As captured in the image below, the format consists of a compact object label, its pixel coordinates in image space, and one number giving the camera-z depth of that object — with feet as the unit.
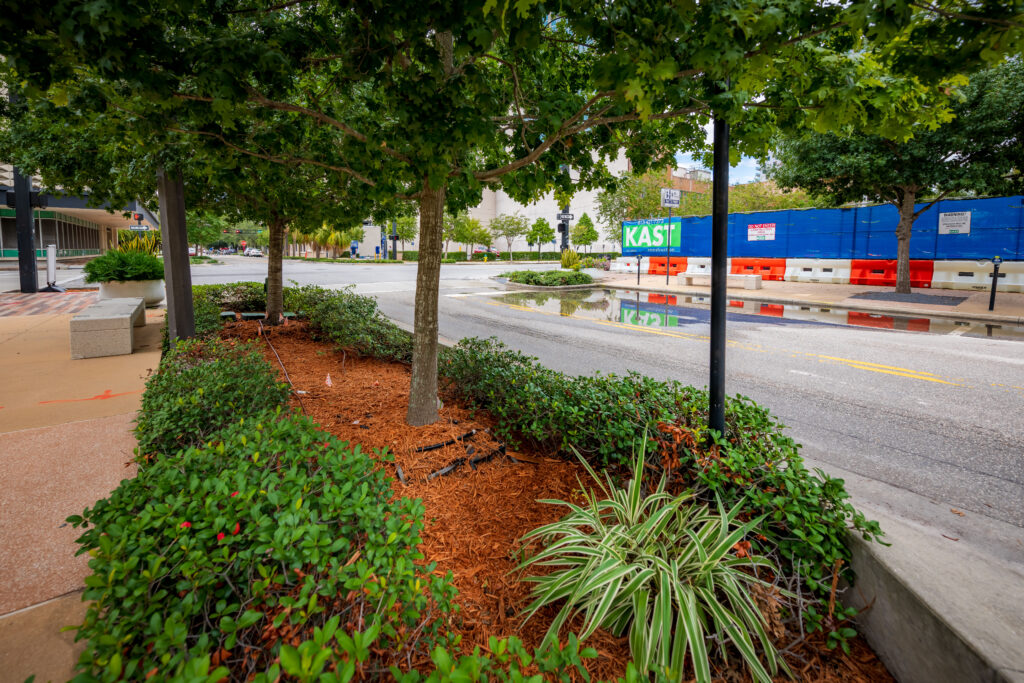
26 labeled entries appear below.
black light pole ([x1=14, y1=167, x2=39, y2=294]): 52.85
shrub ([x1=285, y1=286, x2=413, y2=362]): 22.06
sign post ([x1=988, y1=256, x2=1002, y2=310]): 43.25
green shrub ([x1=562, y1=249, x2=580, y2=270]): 90.07
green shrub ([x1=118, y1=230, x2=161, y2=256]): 57.57
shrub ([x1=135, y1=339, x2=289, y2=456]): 10.82
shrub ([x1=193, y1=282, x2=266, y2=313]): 35.96
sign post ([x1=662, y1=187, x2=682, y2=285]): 48.03
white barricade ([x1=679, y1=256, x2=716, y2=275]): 82.17
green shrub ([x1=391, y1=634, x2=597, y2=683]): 4.64
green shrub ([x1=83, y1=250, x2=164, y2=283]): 44.24
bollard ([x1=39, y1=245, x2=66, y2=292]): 59.57
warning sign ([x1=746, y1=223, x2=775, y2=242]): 78.07
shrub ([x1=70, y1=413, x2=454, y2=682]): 4.82
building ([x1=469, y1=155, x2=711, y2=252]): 211.84
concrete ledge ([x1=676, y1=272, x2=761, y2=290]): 66.40
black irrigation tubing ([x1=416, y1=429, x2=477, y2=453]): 12.98
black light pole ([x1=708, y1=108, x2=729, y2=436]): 9.70
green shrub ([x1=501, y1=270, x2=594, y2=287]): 73.41
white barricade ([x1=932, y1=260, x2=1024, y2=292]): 55.42
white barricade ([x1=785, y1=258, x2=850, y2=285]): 70.90
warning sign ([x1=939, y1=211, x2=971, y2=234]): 58.29
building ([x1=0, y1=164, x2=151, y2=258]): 107.38
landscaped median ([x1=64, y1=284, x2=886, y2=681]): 5.32
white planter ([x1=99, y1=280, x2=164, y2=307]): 44.93
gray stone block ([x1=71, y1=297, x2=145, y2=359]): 24.36
